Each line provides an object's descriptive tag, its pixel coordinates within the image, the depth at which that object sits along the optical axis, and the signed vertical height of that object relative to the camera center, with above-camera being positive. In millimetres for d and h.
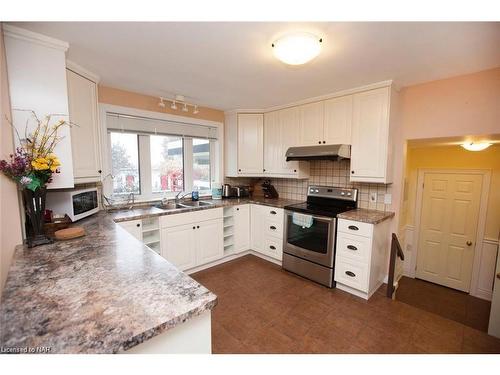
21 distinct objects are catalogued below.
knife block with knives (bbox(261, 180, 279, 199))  3623 -347
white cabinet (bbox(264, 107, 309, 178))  3078 +433
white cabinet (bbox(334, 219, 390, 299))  2234 -910
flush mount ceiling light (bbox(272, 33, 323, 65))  1406 +825
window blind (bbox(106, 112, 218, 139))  2559 +570
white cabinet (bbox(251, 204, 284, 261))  3002 -873
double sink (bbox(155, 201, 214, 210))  2862 -491
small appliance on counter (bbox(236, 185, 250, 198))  3570 -358
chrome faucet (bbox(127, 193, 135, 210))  2749 -381
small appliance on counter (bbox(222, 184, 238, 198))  3493 -351
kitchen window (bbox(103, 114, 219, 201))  2654 +144
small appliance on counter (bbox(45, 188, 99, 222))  1835 -304
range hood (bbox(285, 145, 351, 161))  2512 +228
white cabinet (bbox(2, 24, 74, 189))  1400 +580
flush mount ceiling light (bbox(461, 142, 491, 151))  2735 +359
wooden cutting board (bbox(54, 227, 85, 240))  1510 -466
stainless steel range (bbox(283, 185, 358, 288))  2479 -764
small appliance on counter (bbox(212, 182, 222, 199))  3502 -348
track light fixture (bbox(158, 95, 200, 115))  2770 +907
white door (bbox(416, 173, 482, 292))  3119 -842
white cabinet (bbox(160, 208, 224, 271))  2520 -863
